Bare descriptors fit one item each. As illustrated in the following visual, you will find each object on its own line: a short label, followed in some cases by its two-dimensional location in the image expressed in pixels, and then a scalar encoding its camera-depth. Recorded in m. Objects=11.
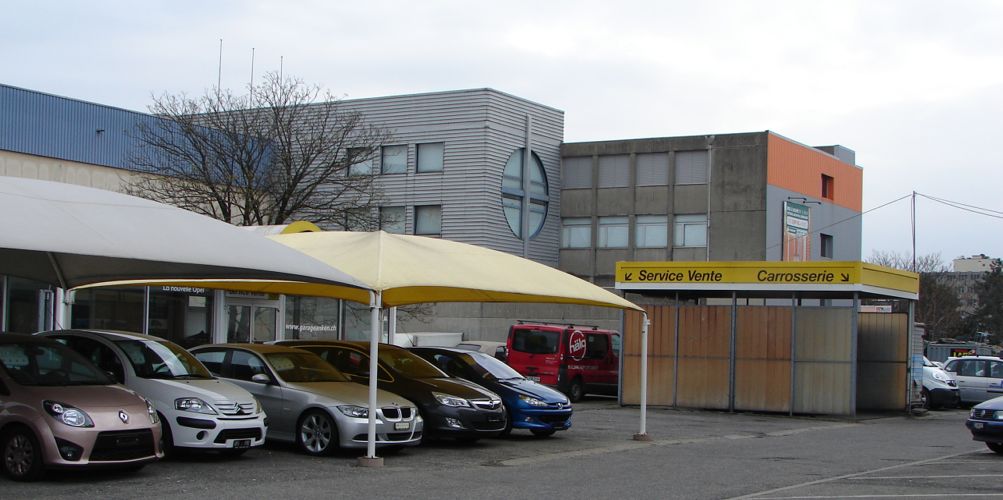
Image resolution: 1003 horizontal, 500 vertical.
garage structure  27.70
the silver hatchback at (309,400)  15.66
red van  30.81
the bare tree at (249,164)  31.75
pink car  12.07
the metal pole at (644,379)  20.22
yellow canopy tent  16.11
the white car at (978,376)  32.75
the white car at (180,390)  14.08
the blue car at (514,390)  19.08
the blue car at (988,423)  17.86
